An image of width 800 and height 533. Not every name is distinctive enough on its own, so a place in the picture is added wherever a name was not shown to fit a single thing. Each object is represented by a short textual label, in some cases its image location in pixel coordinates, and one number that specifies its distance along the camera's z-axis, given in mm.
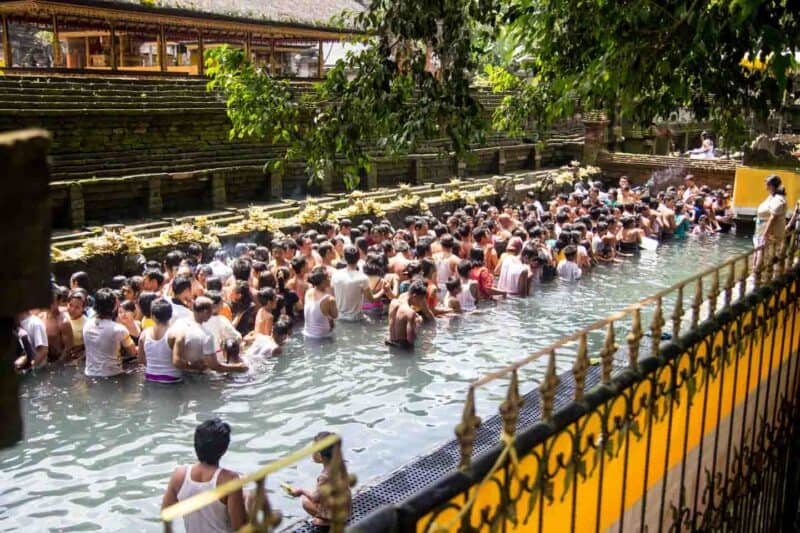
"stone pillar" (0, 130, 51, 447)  1183
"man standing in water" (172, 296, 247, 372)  8250
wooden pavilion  19078
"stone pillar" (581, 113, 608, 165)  26094
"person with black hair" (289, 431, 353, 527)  4887
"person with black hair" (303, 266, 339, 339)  9969
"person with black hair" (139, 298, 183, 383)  8250
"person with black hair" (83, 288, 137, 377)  8328
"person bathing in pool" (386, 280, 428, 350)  9898
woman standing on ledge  10750
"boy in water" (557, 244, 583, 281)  13617
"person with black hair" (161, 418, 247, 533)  4664
